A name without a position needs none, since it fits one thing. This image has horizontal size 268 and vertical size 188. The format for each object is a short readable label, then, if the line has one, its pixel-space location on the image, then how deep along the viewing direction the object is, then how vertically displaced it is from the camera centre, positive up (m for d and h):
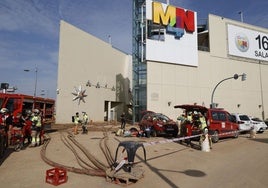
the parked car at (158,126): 16.55 -0.84
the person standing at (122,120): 21.05 -0.54
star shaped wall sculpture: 30.04 +2.62
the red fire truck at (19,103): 15.76 +0.78
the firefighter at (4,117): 11.05 -0.20
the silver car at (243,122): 18.30 -0.58
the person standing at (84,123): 18.47 -0.75
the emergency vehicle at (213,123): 13.43 -0.56
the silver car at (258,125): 20.08 -0.90
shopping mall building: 30.53 +7.21
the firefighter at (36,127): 12.05 -0.71
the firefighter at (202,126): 11.71 -0.63
